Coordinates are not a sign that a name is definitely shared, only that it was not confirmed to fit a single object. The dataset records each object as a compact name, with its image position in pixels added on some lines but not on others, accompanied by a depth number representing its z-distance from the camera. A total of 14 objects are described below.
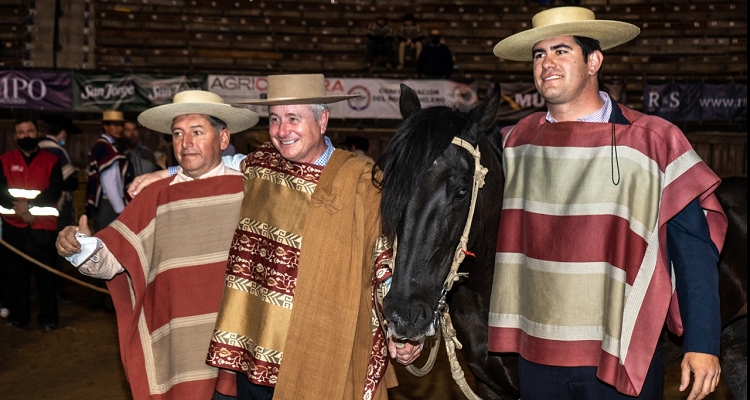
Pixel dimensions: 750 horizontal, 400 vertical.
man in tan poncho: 3.05
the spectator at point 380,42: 18.11
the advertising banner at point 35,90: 15.52
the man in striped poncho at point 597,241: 2.46
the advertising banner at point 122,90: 15.63
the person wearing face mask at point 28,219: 8.14
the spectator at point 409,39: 18.28
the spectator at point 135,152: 9.49
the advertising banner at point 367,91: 15.77
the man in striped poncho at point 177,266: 3.43
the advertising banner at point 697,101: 16.09
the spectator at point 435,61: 16.89
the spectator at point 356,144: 13.23
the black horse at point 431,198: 2.67
